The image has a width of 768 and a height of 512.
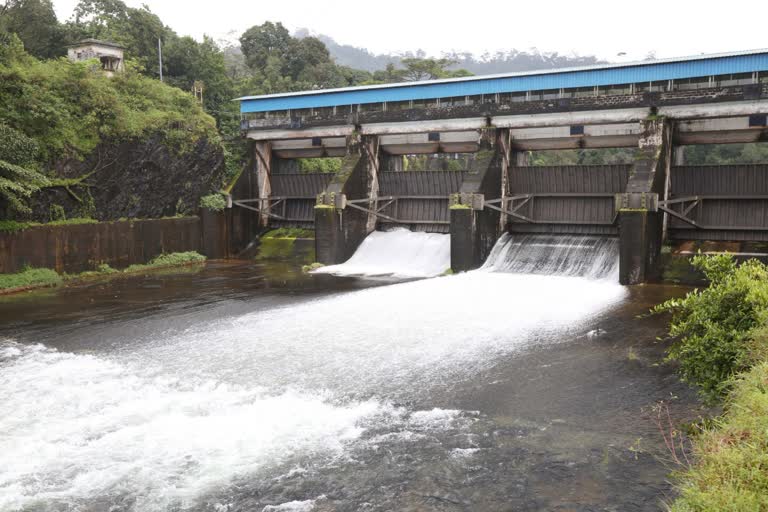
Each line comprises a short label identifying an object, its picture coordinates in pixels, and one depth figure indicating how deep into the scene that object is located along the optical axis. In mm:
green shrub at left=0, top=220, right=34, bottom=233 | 20542
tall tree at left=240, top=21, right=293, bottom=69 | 56375
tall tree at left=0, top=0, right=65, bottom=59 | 34156
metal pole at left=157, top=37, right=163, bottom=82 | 36950
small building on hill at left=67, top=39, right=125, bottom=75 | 30531
